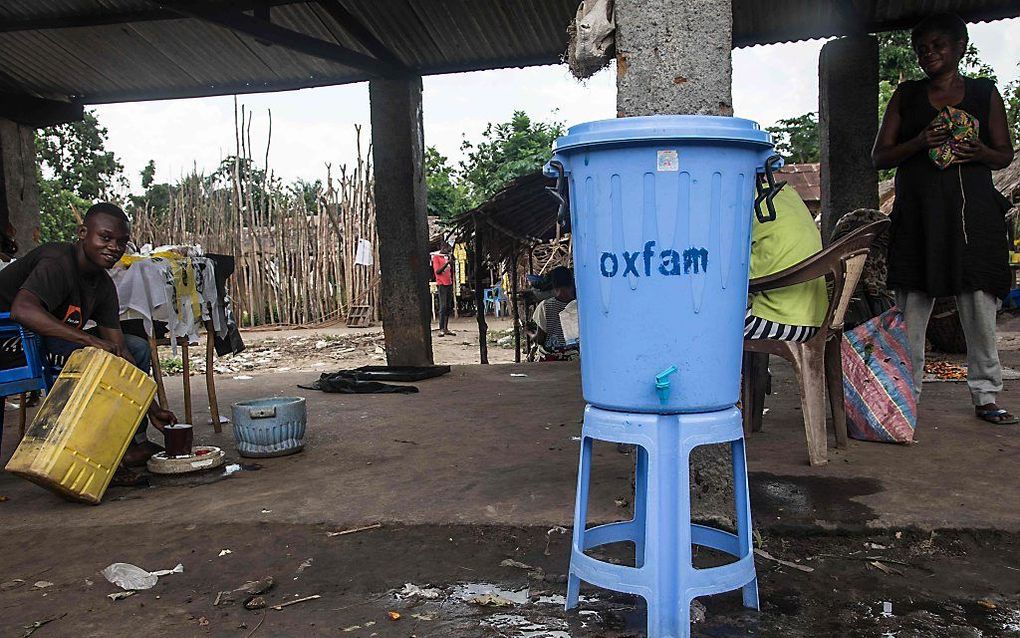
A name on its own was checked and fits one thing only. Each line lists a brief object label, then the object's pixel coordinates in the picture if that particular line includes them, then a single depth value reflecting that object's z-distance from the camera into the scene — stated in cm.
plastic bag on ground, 243
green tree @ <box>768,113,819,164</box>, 2025
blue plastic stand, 188
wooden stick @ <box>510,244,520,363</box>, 878
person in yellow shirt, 327
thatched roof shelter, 746
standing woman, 382
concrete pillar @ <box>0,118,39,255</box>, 780
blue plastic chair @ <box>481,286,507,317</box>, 1781
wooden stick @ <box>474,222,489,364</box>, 793
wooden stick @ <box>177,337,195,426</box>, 454
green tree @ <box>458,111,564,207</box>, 2073
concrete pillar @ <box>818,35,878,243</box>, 636
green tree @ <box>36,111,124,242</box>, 2047
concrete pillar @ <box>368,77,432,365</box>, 731
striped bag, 366
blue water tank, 187
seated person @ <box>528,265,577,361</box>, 824
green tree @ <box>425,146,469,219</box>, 2098
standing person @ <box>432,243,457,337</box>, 1408
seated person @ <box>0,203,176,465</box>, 338
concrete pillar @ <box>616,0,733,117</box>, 257
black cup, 375
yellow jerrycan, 309
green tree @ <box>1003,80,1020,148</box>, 1181
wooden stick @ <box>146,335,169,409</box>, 427
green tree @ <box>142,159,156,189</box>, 2641
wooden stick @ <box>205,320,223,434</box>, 477
